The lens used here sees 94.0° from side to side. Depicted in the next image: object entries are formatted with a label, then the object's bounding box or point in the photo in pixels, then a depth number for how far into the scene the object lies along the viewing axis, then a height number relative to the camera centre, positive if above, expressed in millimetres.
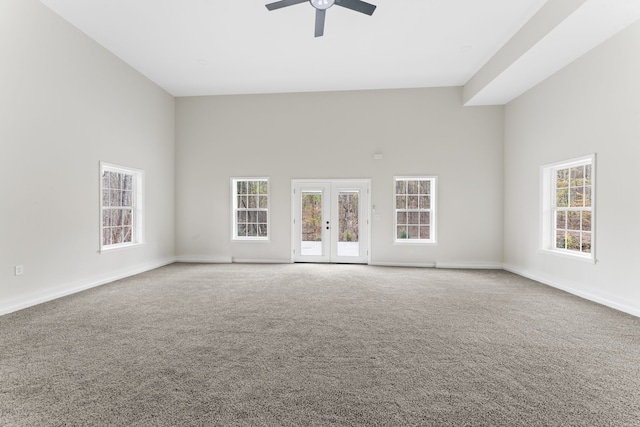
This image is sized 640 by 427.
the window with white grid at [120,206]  4906 +88
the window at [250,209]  6672 +56
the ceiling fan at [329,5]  3260 +2295
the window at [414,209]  6344 +59
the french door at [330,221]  6480 -206
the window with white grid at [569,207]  4223 +78
